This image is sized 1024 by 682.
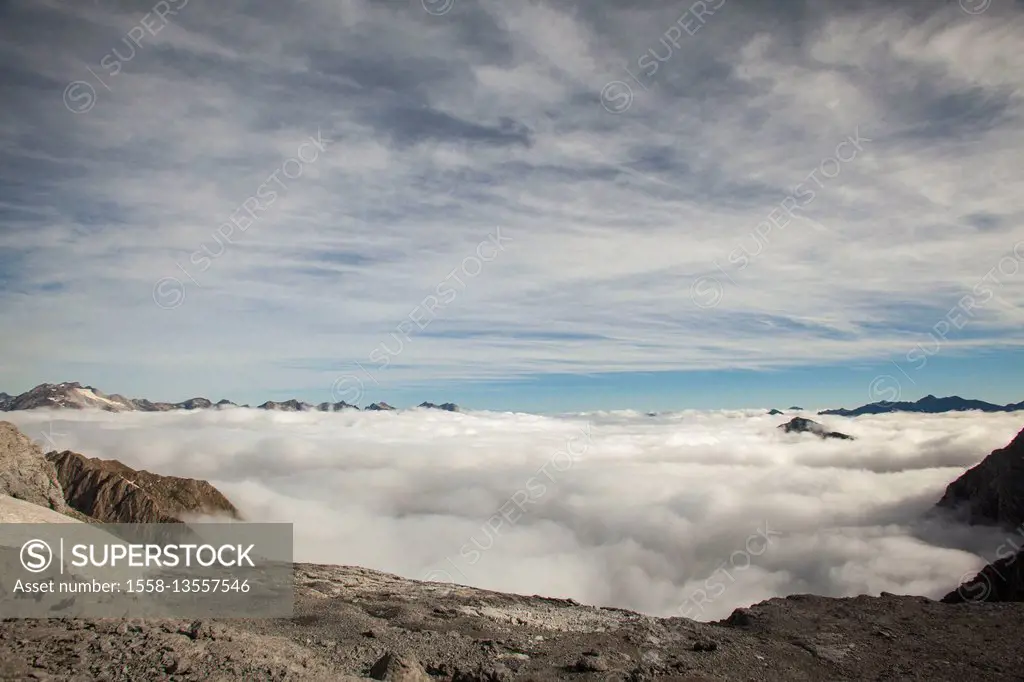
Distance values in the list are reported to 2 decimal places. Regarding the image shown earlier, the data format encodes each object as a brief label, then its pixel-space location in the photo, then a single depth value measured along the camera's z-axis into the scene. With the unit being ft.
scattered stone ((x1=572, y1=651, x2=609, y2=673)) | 59.57
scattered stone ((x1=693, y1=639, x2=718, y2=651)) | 69.15
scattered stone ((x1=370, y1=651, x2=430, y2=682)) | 51.03
